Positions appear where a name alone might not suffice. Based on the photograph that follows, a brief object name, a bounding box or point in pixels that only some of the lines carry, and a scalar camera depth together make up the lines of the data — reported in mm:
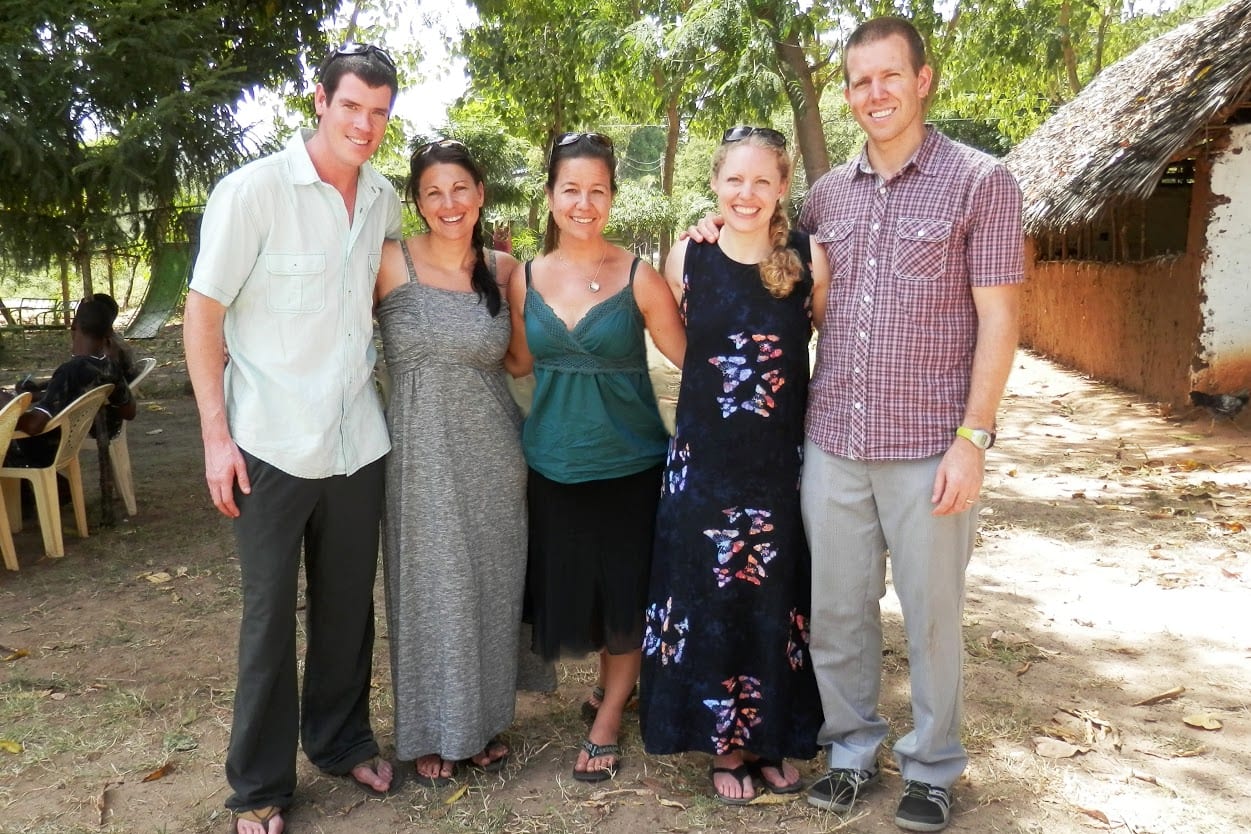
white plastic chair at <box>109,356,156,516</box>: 6629
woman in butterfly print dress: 2891
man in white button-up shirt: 2758
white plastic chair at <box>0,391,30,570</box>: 5316
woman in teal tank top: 3064
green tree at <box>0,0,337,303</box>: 5535
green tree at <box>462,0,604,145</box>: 14744
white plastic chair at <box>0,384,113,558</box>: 5664
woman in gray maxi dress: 3059
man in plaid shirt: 2707
